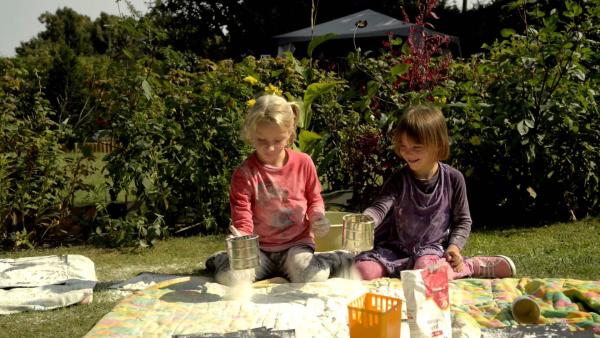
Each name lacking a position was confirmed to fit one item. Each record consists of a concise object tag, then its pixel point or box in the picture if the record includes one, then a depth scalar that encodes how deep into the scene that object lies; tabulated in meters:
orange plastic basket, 1.77
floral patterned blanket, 2.23
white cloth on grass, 2.87
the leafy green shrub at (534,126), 4.24
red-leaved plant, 4.17
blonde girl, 2.90
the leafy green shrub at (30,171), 4.14
